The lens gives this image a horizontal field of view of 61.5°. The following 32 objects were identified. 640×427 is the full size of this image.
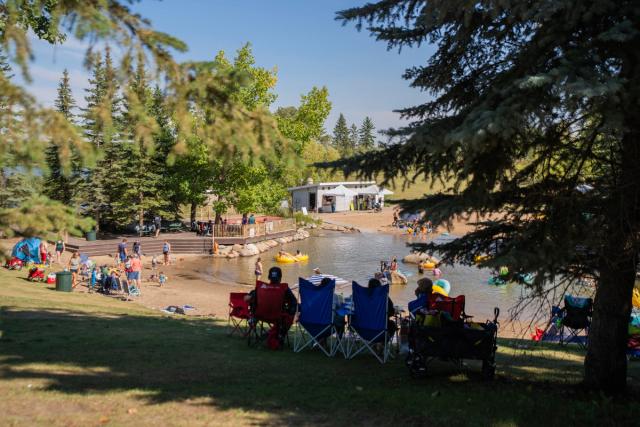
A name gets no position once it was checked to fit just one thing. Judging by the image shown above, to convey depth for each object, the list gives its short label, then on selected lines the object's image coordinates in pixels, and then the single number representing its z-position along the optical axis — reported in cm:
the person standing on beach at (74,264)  2204
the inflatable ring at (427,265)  3288
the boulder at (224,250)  3664
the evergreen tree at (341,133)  13398
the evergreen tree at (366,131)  12975
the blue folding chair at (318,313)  912
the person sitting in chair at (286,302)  953
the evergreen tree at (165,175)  3890
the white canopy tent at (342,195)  7219
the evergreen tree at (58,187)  3491
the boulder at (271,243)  4178
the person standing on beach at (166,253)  3253
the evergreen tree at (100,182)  3616
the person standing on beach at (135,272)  2170
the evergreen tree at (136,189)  3788
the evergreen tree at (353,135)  14634
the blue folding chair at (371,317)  862
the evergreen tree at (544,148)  522
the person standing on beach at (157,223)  3884
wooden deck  3312
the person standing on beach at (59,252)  2761
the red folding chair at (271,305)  948
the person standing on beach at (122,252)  2832
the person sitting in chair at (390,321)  878
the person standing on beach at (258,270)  2605
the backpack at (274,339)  962
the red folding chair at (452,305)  873
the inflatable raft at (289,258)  3431
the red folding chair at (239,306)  1081
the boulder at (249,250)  3744
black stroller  711
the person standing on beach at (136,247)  3069
